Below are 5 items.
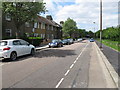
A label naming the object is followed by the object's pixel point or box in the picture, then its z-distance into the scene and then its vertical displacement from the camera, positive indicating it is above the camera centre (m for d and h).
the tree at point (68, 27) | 45.68 +6.46
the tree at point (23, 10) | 10.46 +3.36
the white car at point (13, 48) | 7.33 -0.55
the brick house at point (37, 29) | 17.47 +2.88
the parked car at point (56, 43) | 17.86 -0.44
